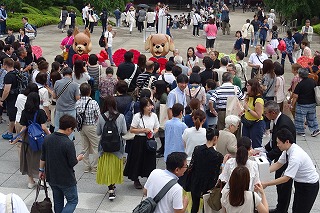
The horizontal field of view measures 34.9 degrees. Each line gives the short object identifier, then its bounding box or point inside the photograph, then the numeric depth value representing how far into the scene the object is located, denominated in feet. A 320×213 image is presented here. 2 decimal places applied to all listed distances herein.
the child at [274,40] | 60.59
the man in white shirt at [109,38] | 60.90
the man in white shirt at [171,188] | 18.30
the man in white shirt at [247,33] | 68.46
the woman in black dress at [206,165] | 21.83
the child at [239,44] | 58.88
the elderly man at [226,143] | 23.43
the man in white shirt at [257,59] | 44.11
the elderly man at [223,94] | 31.30
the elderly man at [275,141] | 24.38
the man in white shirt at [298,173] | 21.43
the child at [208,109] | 32.76
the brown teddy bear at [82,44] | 45.09
